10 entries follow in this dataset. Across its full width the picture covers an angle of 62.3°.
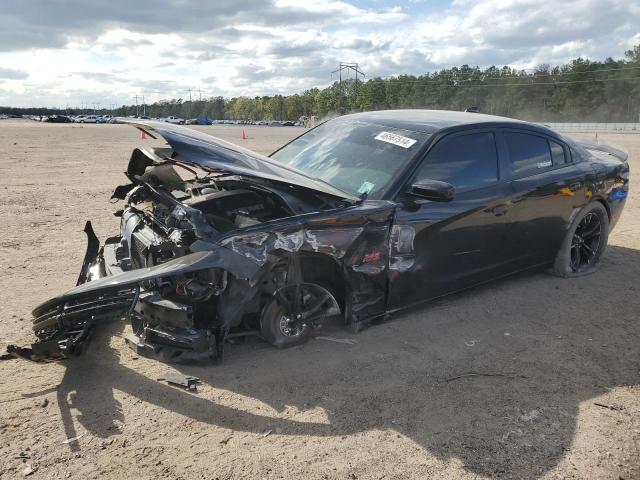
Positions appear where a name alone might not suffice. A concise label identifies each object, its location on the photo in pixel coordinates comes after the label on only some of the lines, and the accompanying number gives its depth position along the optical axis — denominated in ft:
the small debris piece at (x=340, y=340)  13.08
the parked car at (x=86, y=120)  276.21
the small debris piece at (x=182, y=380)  10.84
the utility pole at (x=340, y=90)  335.63
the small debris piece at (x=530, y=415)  10.18
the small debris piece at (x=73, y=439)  9.12
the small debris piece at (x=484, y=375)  11.81
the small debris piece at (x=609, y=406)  10.68
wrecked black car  10.91
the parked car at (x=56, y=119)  257.83
